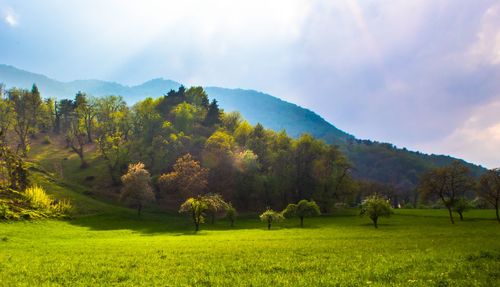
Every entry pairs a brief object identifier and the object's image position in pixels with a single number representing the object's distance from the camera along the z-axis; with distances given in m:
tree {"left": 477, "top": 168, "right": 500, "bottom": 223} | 80.32
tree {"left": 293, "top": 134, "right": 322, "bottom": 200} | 118.19
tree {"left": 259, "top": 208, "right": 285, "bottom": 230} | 72.75
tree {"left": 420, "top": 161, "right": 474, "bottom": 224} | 82.31
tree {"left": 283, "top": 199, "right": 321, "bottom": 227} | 81.06
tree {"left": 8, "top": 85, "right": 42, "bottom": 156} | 140.75
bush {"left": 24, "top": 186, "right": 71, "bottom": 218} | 71.31
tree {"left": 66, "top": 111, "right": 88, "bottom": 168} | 137.56
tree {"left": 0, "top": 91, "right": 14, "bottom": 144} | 133.48
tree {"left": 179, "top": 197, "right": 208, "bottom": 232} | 71.88
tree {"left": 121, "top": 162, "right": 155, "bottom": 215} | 89.75
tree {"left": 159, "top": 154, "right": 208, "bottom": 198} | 98.62
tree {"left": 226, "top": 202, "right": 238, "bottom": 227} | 81.31
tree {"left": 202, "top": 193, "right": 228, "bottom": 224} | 75.72
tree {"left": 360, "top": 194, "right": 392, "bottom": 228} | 72.94
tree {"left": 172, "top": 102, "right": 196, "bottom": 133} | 138.73
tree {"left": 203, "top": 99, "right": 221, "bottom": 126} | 160.88
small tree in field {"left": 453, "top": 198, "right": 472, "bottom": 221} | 85.81
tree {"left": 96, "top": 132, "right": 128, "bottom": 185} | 122.44
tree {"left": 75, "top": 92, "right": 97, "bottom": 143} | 143.38
